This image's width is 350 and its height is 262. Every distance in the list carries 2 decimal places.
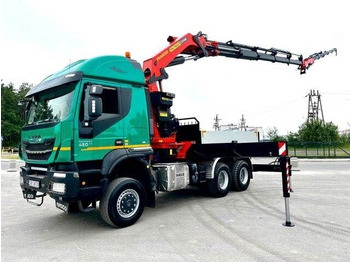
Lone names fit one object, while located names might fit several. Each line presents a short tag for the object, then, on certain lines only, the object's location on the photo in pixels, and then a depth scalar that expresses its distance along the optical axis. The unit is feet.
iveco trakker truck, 14.84
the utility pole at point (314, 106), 155.65
